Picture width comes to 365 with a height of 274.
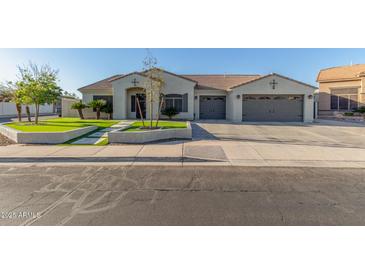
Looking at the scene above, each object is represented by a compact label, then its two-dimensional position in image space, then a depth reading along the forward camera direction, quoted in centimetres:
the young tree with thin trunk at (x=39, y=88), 1446
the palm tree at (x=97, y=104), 2145
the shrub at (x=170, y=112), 2150
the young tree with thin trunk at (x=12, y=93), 1516
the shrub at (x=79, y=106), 2150
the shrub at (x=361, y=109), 2509
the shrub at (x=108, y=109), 2208
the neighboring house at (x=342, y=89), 2714
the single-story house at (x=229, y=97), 2152
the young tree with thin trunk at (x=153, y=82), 1259
